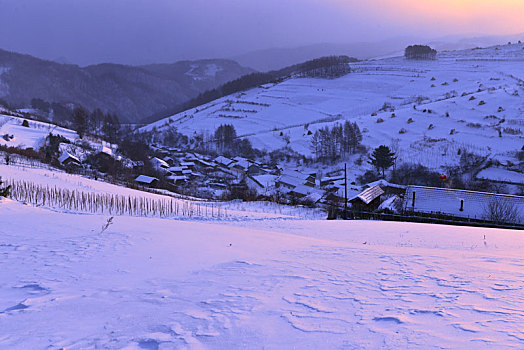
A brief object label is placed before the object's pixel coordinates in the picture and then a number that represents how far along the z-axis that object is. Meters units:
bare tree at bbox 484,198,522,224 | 18.97
